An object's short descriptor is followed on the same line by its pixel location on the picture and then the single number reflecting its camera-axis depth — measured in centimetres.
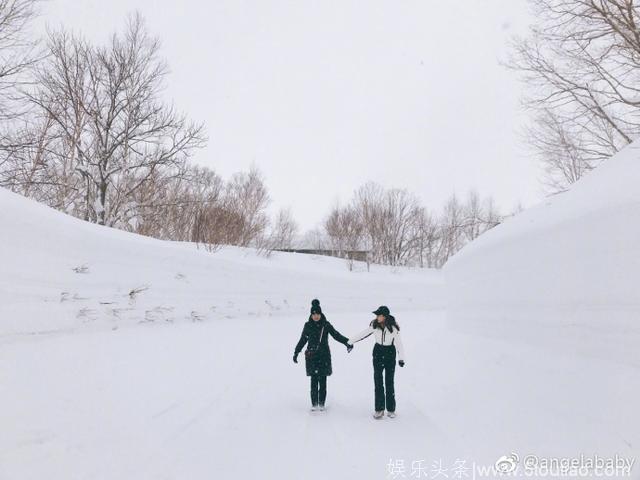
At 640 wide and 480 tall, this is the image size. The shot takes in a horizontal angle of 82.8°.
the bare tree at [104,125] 1659
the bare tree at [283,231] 3305
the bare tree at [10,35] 1091
